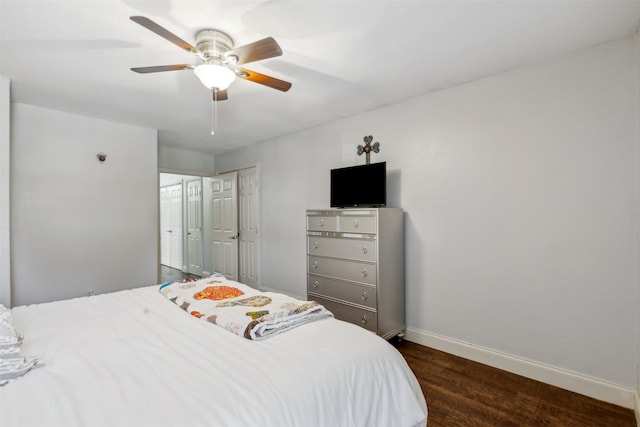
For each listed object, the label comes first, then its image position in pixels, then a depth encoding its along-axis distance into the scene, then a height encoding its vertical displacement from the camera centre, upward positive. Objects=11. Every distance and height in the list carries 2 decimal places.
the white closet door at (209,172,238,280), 5.10 -0.22
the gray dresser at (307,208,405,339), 2.77 -0.54
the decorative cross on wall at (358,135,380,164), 3.30 +0.70
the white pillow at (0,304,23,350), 1.24 -0.53
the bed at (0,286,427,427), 0.95 -0.62
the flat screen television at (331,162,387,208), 3.01 +0.26
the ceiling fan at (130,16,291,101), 1.71 +0.91
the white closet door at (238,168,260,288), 4.79 -0.25
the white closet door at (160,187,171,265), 7.34 -0.31
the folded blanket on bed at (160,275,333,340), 1.53 -0.57
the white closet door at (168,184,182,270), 6.89 -0.27
